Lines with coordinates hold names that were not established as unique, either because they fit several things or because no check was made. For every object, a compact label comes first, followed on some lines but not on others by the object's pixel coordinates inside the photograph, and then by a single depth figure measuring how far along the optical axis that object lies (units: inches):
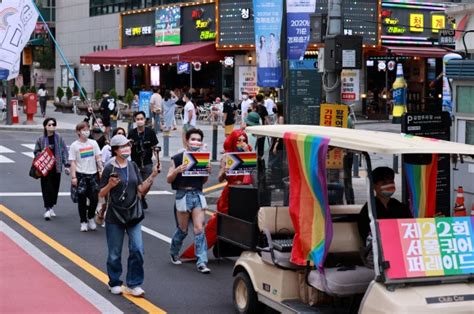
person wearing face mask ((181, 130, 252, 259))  394.6
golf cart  253.6
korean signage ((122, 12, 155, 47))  1806.1
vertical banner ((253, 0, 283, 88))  613.3
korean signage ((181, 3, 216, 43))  1600.6
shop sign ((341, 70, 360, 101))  749.3
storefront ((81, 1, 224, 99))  1595.7
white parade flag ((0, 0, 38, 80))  444.5
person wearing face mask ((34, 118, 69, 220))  546.0
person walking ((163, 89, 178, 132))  1209.0
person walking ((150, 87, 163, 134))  1202.0
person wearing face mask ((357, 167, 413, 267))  280.7
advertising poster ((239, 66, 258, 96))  1540.4
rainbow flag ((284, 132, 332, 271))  274.4
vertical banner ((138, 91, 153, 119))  1283.2
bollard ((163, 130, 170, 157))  919.7
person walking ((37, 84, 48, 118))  1632.6
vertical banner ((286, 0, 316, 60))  568.4
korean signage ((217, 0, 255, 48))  1521.9
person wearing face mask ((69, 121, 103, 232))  508.7
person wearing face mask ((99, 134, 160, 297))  349.4
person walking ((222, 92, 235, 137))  977.2
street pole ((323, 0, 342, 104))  540.7
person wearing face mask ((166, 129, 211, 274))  399.9
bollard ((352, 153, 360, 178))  478.0
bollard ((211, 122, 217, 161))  842.8
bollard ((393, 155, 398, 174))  545.3
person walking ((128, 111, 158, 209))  557.3
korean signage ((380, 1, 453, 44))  1533.0
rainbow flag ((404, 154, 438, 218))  292.5
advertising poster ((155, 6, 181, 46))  1705.2
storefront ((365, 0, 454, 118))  1529.3
